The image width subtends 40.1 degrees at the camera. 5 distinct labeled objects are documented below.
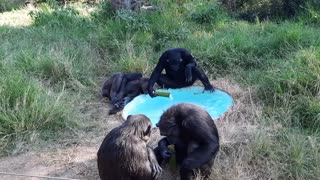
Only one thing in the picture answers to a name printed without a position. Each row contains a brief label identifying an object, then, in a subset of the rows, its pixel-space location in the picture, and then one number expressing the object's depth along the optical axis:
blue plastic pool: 6.04
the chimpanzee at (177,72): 6.63
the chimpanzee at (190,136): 4.21
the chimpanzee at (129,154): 4.00
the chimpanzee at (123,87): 6.57
